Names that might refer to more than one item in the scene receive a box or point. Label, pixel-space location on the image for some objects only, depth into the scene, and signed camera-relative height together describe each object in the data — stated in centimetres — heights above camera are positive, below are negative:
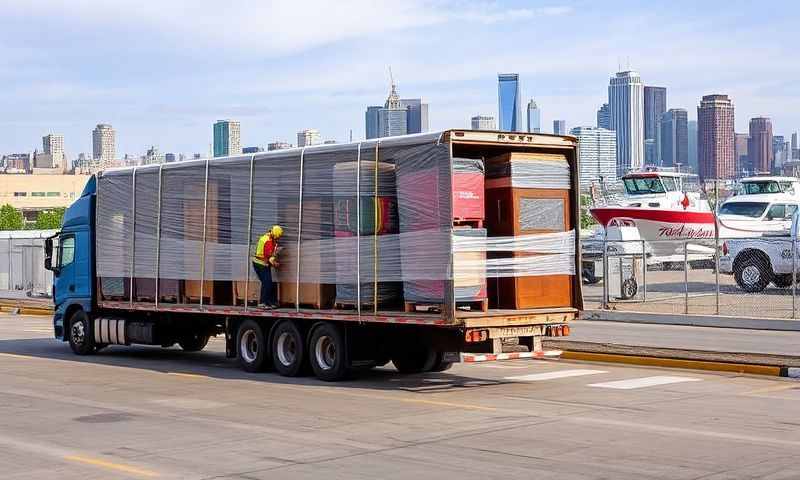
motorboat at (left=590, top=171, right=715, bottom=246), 5506 +238
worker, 1848 +11
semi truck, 1639 +26
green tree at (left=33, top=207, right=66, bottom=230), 13962 +570
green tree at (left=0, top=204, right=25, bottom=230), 14400 +608
